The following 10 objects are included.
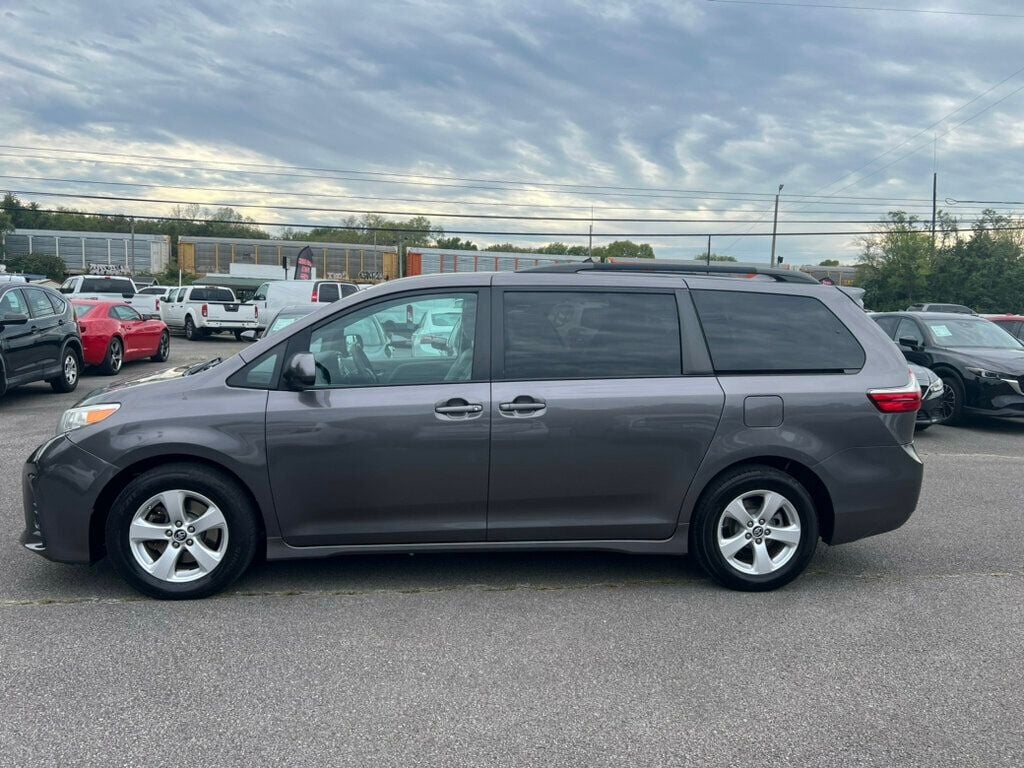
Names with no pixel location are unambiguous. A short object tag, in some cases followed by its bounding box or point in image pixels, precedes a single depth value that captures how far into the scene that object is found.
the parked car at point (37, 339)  10.98
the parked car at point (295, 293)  26.80
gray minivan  4.28
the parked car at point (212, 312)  26.88
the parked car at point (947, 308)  27.24
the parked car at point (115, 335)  15.25
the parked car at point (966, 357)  10.73
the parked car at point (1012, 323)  15.20
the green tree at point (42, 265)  72.12
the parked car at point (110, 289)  27.80
